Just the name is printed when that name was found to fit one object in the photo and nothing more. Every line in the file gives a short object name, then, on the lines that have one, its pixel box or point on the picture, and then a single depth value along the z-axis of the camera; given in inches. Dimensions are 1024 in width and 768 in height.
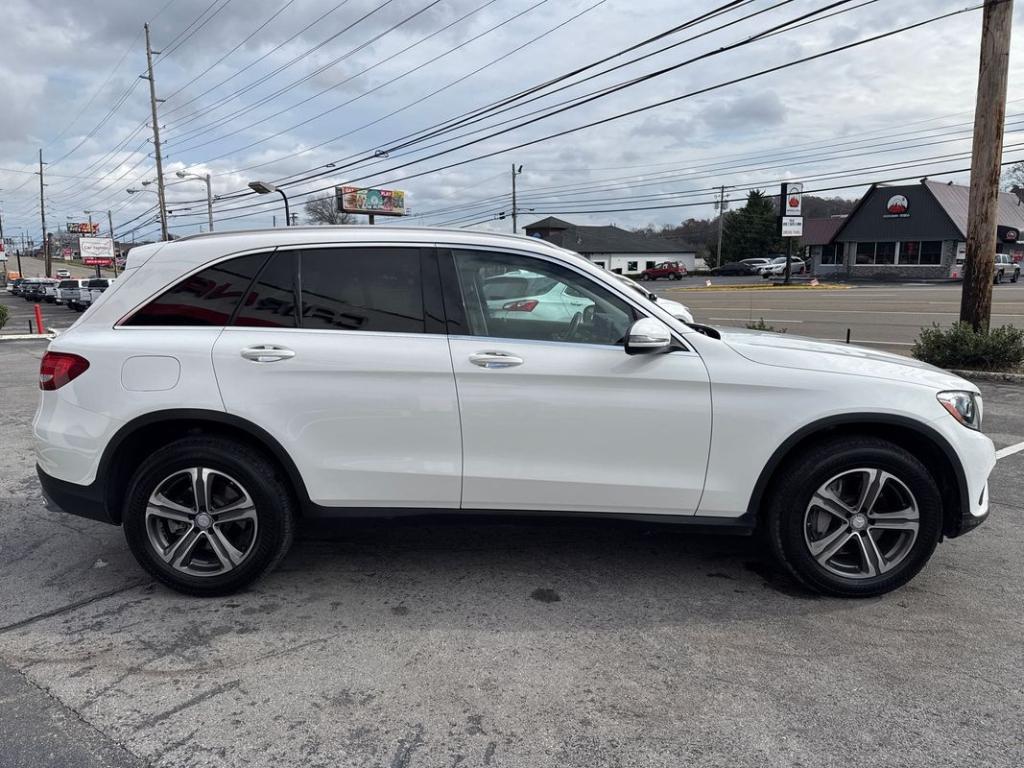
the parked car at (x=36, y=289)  2090.8
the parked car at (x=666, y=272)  2689.5
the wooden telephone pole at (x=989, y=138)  387.2
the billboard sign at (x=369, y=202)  3056.1
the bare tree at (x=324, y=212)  2743.6
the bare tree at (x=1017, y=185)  2932.3
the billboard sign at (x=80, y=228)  5040.8
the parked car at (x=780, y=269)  2564.0
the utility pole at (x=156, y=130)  1684.3
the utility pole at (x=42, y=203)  3164.6
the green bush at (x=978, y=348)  400.5
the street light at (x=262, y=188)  1063.6
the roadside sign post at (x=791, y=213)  1878.7
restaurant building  2014.0
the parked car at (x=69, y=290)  1670.3
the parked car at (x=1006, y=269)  1876.2
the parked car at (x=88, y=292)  1464.2
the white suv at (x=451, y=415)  134.9
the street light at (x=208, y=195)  1589.6
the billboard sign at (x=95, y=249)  2962.6
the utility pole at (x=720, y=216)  2995.3
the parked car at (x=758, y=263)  2642.7
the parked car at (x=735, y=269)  2702.0
